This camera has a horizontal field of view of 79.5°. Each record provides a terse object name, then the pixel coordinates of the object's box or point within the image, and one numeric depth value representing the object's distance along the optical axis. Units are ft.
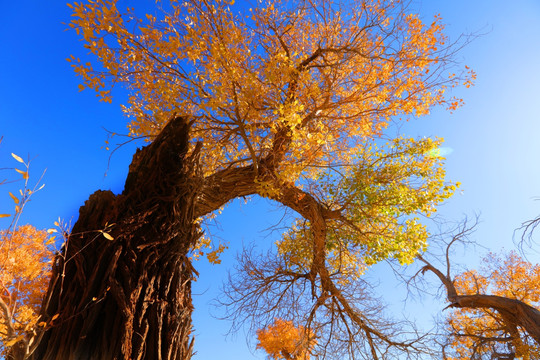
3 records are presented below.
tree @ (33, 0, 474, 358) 15.20
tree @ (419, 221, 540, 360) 25.12
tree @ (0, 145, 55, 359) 5.40
